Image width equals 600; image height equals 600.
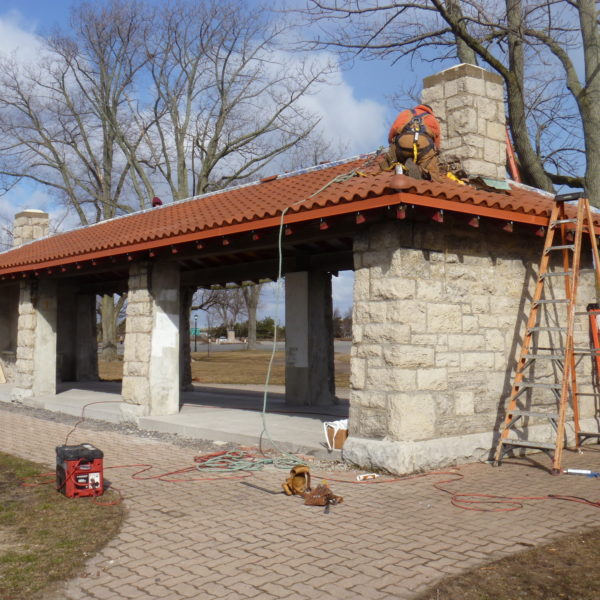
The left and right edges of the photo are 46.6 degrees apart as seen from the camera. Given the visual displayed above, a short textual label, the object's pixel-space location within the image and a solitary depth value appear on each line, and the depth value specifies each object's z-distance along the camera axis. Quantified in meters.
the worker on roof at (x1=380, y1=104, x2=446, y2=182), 7.91
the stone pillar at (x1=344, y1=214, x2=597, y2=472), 7.09
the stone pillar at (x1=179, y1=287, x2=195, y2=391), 15.43
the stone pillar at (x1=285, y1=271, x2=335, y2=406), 12.31
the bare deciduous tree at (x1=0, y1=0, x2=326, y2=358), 27.61
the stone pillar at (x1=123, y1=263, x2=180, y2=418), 10.39
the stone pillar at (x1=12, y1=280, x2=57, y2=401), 13.40
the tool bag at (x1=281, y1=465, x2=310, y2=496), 6.25
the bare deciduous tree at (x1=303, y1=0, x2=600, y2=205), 15.38
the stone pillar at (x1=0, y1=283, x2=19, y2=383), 17.31
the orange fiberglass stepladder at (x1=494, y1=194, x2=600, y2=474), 7.28
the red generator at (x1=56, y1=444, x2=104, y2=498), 6.16
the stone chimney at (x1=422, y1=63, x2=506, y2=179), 8.99
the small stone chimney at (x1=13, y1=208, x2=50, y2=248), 20.09
